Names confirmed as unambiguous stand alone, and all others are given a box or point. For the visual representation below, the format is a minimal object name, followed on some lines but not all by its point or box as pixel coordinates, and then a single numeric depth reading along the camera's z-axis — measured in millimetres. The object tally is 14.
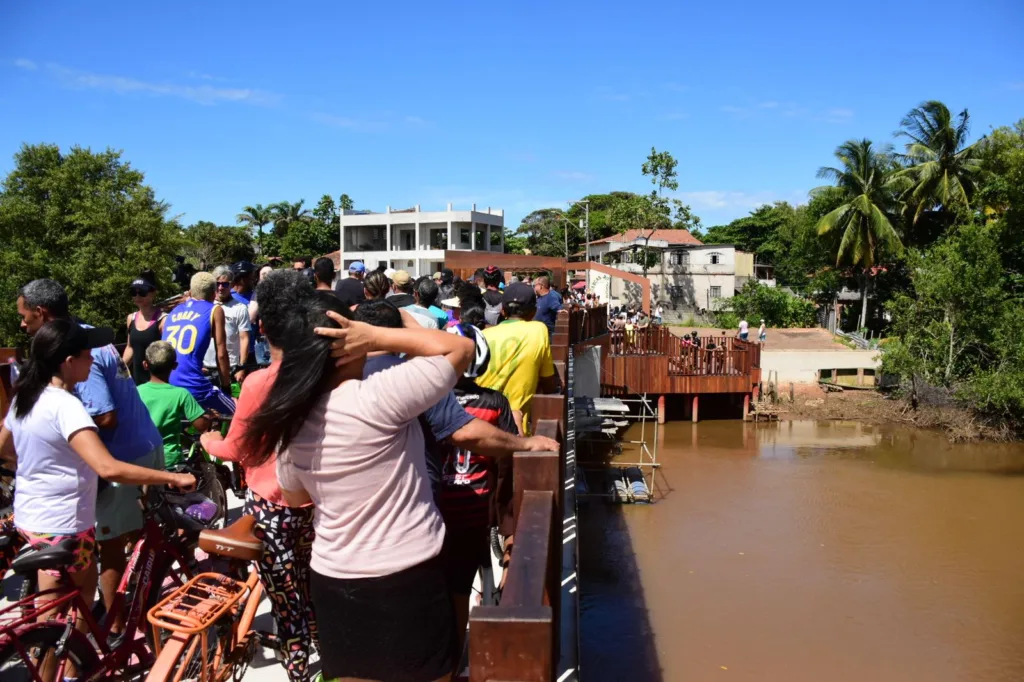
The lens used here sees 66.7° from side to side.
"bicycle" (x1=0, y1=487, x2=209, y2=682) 2982
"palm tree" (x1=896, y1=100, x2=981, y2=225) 33906
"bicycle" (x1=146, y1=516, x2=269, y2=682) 2955
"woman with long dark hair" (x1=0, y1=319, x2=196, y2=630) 3115
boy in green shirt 4605
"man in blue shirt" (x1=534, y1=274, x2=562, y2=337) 8870
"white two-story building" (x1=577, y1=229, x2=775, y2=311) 42469
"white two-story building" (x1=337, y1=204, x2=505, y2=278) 48844
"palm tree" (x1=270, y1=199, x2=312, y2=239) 57678
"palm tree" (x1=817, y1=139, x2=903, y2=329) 35844
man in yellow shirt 4516
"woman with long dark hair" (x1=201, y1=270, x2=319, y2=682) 2781
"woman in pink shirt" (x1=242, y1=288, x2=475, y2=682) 2098
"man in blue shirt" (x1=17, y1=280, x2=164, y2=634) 3590
